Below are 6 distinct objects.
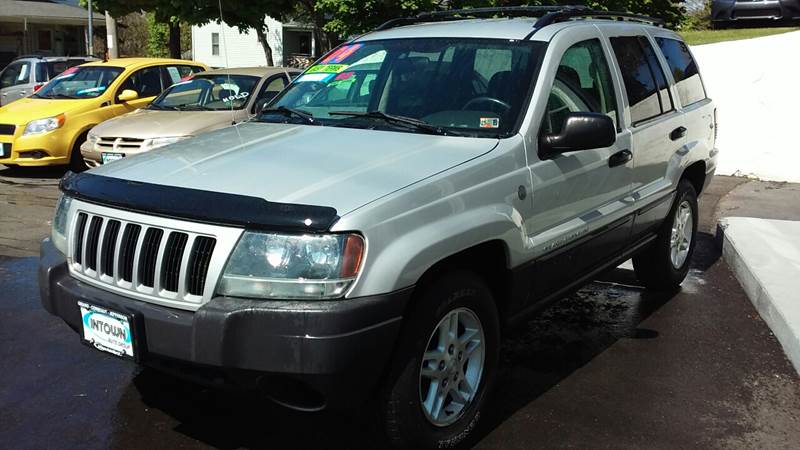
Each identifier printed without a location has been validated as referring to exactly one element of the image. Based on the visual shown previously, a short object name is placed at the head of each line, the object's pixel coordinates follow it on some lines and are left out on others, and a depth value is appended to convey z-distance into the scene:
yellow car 10.55
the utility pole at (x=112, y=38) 21.75
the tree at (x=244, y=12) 18.97
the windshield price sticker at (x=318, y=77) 4.54
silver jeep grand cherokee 2.80
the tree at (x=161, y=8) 19.14
